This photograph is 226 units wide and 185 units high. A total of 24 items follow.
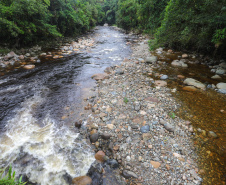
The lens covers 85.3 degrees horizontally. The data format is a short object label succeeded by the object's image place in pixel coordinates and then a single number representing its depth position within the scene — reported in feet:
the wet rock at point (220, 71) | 21.81
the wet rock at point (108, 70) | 26.51
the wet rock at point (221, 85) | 17.68
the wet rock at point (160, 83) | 19.47
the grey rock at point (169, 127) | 11.62
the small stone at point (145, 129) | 11.86
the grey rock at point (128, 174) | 8.93
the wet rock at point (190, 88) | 17.92
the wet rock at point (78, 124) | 13.57
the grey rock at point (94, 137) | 11.89
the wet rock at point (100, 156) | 10.33
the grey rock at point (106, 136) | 11.78
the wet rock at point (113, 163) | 9.73
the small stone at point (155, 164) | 9.30
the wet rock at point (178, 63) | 26.19
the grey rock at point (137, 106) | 14.61
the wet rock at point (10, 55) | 29.84
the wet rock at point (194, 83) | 18.36
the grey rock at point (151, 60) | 28.57
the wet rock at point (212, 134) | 11.26
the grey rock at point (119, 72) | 24.45
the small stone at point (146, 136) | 11.22
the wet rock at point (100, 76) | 23.84
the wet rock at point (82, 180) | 8.93
